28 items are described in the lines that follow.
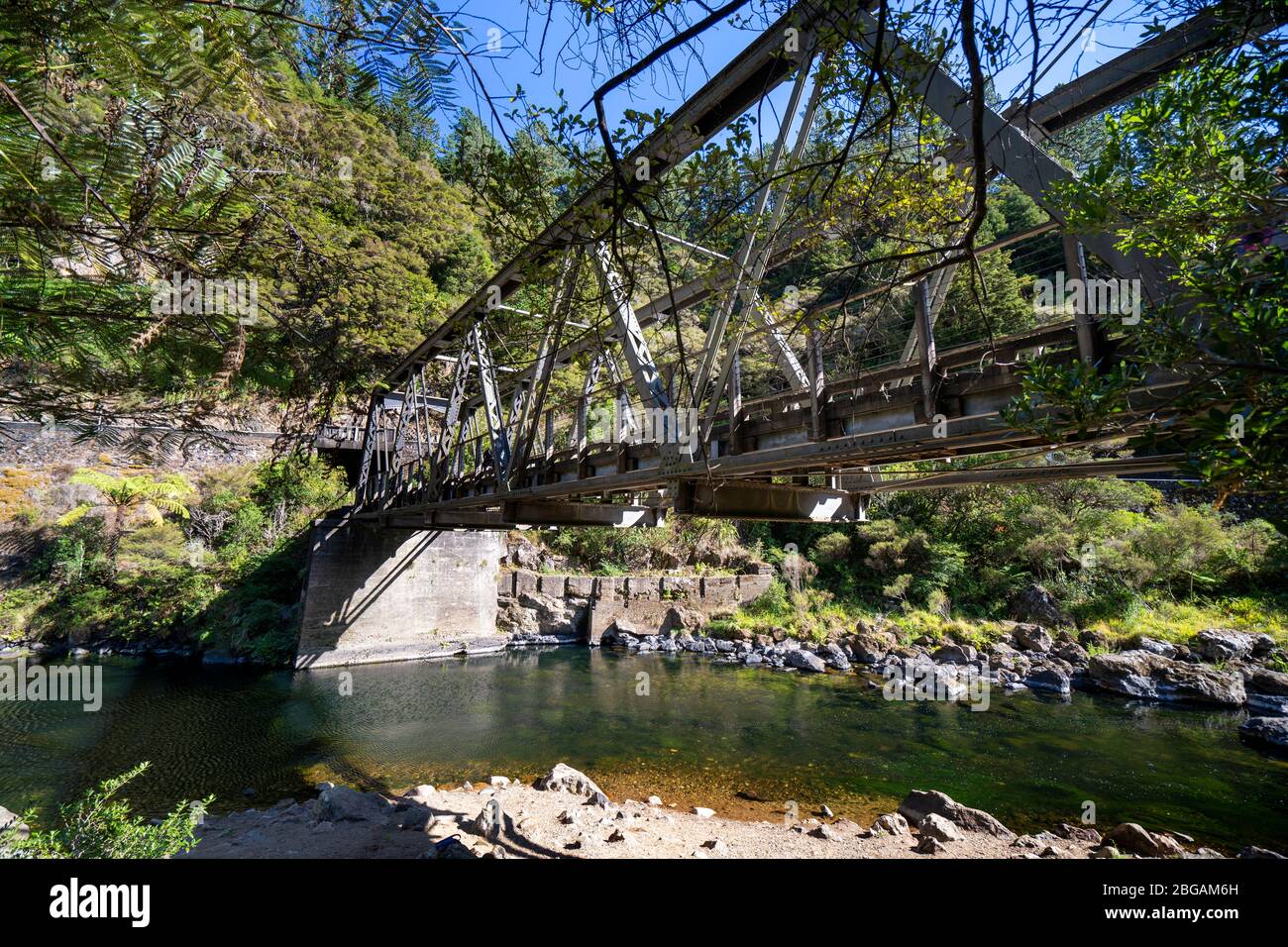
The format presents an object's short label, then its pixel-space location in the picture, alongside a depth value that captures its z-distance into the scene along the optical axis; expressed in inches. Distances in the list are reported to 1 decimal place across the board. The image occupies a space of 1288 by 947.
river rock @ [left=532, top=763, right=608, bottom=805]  305.3
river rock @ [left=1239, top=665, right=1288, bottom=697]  502.3
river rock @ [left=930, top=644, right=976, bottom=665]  643.5
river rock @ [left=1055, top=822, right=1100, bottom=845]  276.4
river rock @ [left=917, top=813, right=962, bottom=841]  251.6
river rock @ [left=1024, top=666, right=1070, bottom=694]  567.5
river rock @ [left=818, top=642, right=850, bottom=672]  652.7
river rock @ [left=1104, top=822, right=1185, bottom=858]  241.3
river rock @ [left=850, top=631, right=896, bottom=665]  670.5
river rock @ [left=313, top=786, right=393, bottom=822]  258.5
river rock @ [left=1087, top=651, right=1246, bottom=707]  515.2
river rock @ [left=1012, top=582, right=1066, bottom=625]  751.1
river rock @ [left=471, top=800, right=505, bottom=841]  240.4
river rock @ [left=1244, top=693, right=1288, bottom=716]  478.0
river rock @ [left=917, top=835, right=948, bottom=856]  238.8
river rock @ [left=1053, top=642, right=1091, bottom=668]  624.5
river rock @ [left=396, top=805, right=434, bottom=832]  250.7
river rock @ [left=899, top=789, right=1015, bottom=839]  264.8
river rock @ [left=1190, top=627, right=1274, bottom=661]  605.3
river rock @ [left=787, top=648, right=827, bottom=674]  640.4
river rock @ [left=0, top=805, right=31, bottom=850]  202.4
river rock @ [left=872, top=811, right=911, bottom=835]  263.6
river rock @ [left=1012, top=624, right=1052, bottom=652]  670.5
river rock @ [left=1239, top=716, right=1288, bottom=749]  419.2
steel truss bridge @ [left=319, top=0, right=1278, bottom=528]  123.7
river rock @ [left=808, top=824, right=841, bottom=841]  260.6
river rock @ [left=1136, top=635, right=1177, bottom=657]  625.3
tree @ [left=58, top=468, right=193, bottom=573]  707.4
